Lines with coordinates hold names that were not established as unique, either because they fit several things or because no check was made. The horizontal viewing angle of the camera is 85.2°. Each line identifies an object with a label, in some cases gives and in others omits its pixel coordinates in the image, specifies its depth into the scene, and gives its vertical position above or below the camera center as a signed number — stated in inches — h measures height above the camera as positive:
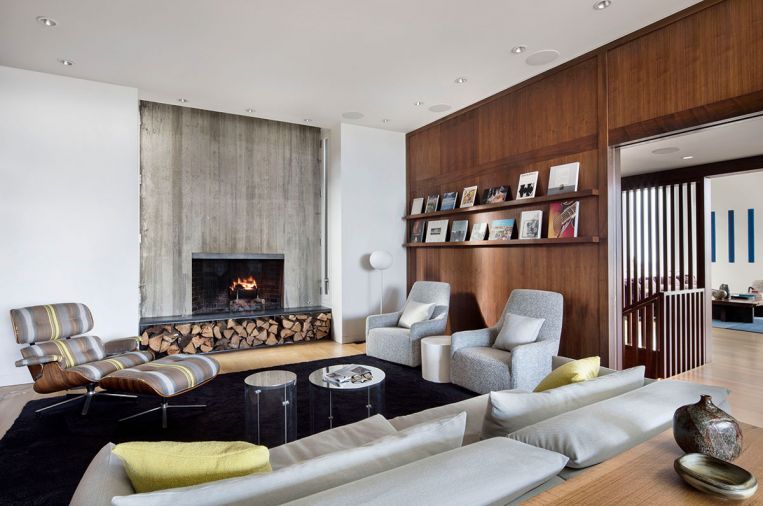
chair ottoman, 111.2 -33.8
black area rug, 89.3 -48.0
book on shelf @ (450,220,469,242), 202.1 +12.6
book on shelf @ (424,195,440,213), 218.2 +28.0
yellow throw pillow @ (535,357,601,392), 68.9 -20.0
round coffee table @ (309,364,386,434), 102.8 -38.5
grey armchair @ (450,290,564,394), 128.2 -33.0
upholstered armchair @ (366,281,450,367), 170.9 -32.5
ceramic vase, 42.1 -18.2
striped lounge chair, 120.4 -30.3
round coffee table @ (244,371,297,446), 101.7 -37.1
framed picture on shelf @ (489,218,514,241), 176.6 +11.5
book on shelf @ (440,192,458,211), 207.5 +27.9
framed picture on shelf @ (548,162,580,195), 150.4 +28.8
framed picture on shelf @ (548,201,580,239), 150.0 +13.7
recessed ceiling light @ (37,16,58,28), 123.6 +71.0
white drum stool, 154.3 -39.5
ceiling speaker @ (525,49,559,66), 144.2 +70.8
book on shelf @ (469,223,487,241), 190.5 +11.2
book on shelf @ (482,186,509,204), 177.9 +26.9
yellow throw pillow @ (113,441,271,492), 39.0 -19.8
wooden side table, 37.1 -21.9
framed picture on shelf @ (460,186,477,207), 194.9 +28.4
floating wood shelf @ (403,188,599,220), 145.8 +21.6
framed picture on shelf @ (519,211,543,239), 163.2 +12.6
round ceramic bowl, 36.3 -20.3
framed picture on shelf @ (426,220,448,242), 213.8 +13.3
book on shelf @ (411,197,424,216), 230.2 +28.2
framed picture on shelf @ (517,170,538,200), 165.3 +28.7
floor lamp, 219.0 -2.1
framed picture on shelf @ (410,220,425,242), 230.7 +13.9
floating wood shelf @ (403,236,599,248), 145.3 +5.6
